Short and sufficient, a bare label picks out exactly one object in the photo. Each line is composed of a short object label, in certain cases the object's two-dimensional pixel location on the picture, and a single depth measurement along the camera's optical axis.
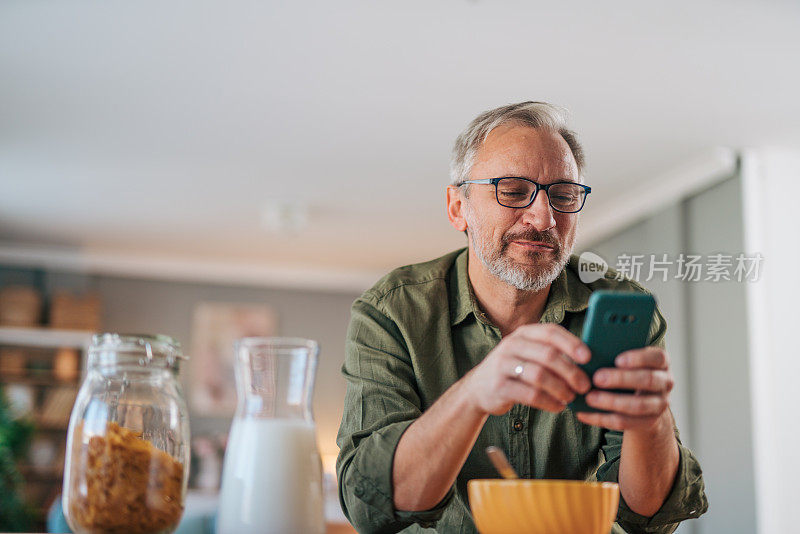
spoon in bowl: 0.78
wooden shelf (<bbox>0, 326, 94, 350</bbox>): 6.38
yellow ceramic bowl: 0.70
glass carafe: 0.76
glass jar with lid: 0.73
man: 0.97
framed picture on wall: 7.11
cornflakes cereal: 0.73
